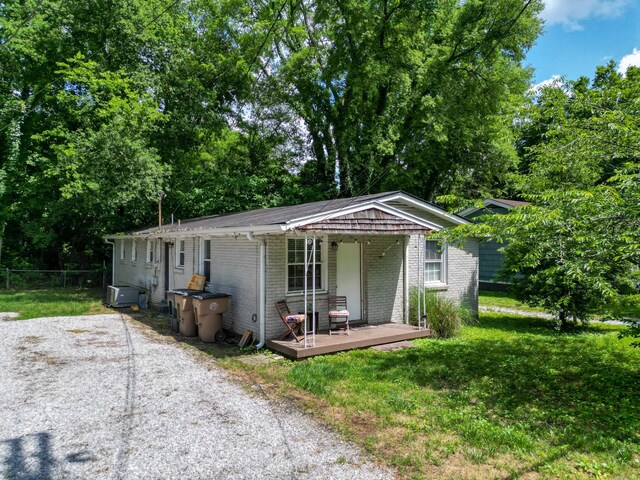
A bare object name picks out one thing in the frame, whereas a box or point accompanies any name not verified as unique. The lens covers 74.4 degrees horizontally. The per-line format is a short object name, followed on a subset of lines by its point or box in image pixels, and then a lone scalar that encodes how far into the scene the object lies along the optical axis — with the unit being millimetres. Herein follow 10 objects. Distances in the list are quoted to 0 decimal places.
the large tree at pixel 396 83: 19562
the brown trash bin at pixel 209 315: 9672
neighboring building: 20375
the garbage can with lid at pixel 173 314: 10899
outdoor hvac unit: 15266
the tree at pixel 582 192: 5676
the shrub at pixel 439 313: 10891
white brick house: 9078
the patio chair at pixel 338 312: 9633
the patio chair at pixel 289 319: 8812
